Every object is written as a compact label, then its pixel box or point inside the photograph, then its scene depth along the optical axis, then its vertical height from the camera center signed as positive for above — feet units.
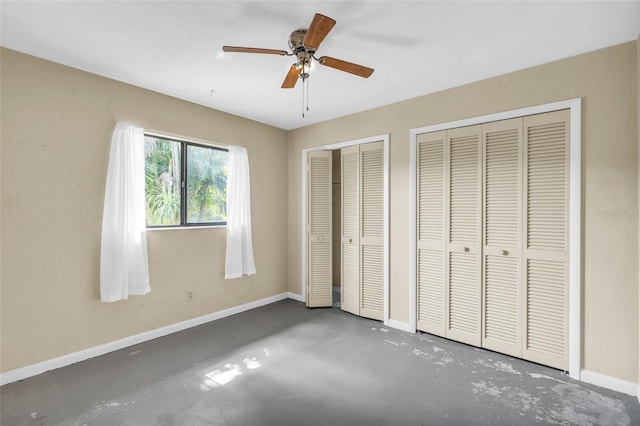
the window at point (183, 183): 10.70 +1.11
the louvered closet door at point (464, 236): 9.70 -0.78
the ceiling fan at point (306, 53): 5.84 +3.31
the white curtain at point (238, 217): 12.50 -0.21
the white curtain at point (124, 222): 9.07 -0.29
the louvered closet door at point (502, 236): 8.95 -0.71
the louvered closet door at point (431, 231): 10.46 -0.67
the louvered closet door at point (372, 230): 12.03 -0.73
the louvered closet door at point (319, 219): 13.99 -0.32
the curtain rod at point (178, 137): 10.43 +2.71
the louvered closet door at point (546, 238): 8.21 -0.73
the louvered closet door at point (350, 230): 12.75 -0.78
